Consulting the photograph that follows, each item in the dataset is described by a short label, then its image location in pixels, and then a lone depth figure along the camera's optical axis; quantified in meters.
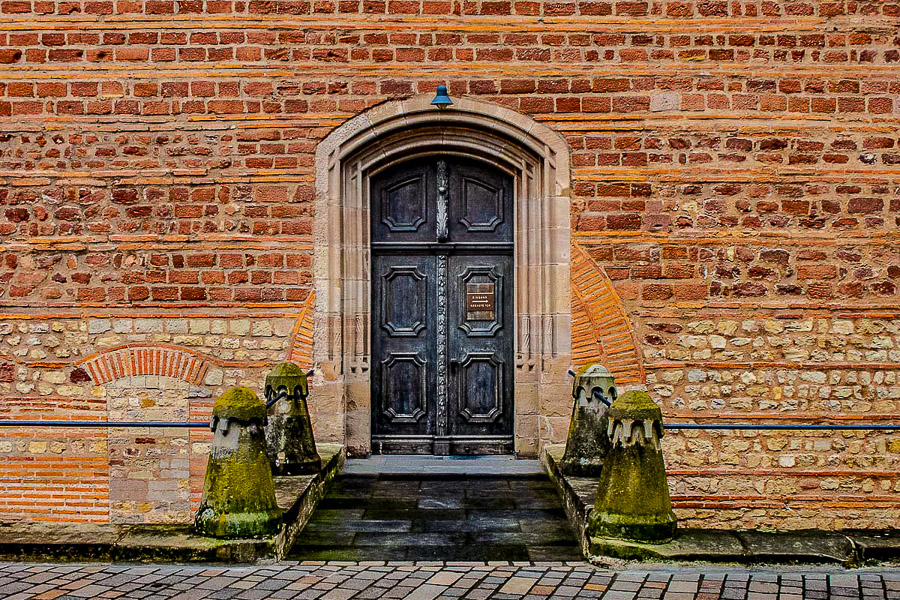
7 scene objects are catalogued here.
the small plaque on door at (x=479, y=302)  9.05
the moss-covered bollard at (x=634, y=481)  5.59
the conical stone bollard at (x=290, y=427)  7.37
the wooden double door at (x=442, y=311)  9.02
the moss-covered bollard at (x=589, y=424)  7.21
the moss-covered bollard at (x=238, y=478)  5.66
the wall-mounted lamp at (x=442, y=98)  8.37
